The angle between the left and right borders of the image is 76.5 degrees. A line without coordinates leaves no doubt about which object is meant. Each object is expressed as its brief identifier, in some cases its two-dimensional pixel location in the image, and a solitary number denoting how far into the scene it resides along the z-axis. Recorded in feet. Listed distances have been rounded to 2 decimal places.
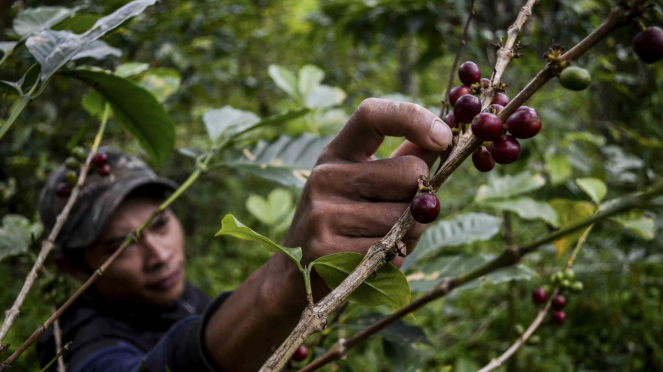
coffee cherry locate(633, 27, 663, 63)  1.58
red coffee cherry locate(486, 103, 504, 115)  1.92
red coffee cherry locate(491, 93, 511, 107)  2.14
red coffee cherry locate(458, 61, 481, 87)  2.29
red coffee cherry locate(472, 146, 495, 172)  2.09
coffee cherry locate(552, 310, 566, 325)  3.80
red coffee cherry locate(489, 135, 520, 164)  1.91
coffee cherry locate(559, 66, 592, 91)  1.66
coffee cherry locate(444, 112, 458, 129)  2.32
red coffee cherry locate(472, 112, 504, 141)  1.73
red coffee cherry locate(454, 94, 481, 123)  1.95
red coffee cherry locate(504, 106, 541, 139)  1.80
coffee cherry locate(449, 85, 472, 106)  2.34
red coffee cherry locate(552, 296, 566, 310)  3.77
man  2.36
